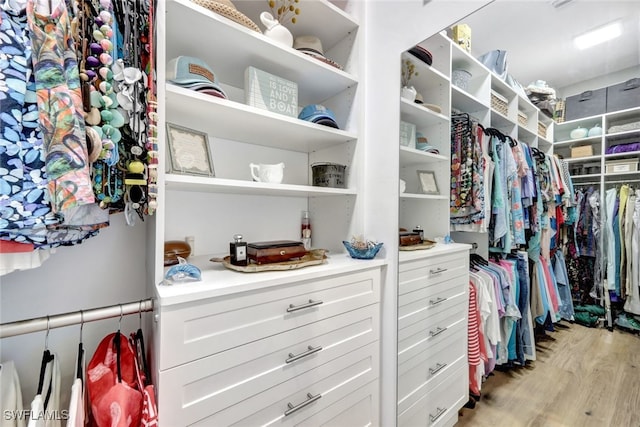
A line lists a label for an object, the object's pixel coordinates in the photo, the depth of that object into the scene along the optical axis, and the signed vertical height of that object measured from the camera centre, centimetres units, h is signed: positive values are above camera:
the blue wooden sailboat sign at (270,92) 118 +55
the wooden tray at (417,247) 129 -16
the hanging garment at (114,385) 75 -51
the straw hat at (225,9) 98 +75
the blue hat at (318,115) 132 +49
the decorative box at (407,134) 128 +38
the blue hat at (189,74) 100 +52
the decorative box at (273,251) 104 -16
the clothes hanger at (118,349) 82 -45
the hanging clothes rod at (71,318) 71 -31
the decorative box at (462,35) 108 +73
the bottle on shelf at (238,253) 106 -16
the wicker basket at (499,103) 106 +44
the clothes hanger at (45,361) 74 -43
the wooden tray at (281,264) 100 -20
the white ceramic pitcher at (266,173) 122 +18
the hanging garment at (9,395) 70 -51
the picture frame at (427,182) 126 +15
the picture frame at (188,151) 100 +24
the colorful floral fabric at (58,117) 62 +22
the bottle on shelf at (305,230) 163 -10
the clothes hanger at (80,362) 78 -45
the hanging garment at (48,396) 64 -48
